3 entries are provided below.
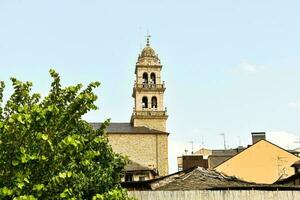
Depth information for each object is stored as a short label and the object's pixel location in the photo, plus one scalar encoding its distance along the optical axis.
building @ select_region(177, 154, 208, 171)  35.22
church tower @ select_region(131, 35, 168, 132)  79.62
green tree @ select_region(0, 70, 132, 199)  9.30
